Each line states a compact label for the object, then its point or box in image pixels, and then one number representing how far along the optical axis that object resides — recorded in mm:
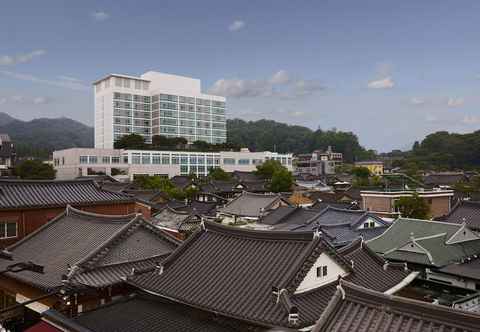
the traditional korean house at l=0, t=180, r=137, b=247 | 19031
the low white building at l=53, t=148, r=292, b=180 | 93500
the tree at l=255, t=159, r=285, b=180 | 94312
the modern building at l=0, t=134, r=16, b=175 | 97062
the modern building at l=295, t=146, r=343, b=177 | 152000
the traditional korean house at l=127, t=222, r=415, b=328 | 10258
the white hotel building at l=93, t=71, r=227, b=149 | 117000
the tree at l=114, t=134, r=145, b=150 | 101844
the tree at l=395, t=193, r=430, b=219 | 40594
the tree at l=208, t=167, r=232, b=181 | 92375
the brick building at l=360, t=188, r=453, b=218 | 46375
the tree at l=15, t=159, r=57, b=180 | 73875
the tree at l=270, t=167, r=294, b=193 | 76250
